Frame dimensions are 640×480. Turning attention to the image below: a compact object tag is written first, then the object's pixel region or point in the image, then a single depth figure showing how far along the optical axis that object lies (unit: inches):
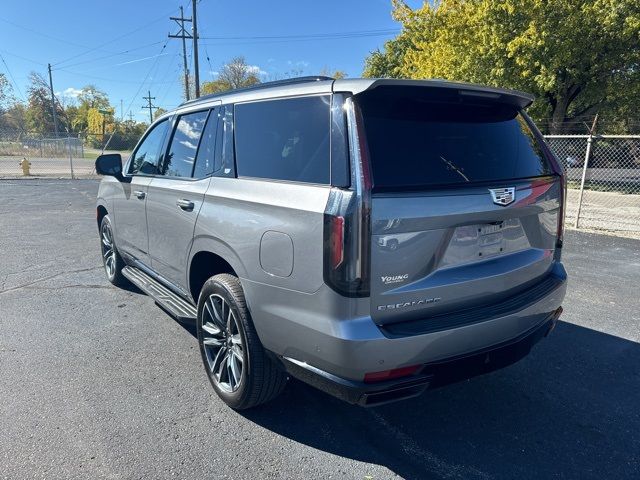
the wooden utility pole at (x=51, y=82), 2372.2
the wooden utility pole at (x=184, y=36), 1304.3
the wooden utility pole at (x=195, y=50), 1076.6
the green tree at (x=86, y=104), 3635.3
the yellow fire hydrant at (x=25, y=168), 872.9
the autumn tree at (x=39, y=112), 3339.1
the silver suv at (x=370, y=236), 82.0
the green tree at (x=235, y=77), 2546.8
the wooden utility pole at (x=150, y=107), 2750.0
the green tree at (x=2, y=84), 2442.9
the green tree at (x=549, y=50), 613.3
